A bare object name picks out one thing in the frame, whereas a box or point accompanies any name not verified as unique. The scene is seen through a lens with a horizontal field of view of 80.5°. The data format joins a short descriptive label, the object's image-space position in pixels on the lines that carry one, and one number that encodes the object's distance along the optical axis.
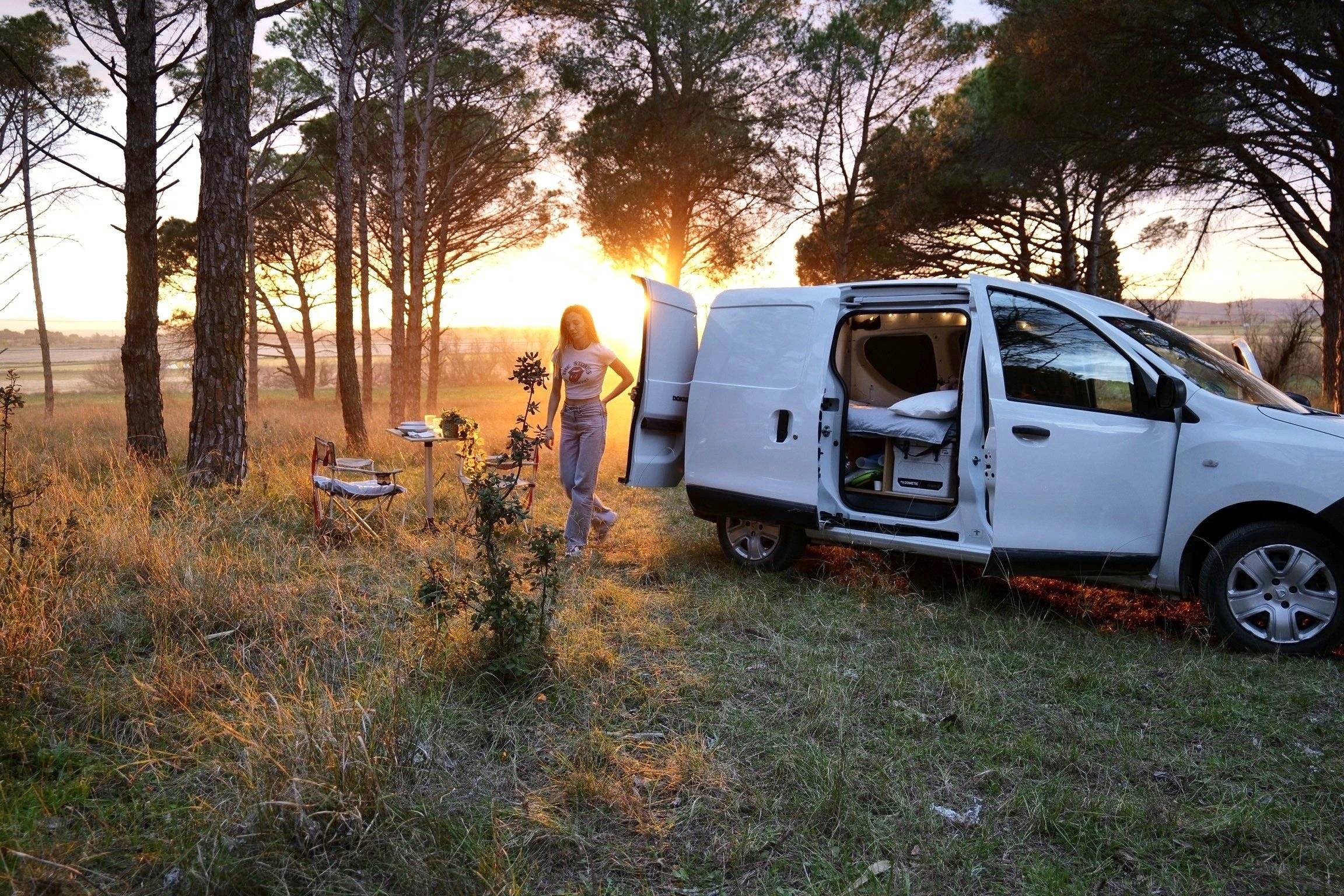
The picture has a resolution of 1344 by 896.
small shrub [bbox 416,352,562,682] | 3.46
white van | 3.87
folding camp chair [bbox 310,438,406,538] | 5.74
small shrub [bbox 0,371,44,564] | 4.18
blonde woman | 5.77
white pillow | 4.91
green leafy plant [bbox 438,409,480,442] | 6.72
